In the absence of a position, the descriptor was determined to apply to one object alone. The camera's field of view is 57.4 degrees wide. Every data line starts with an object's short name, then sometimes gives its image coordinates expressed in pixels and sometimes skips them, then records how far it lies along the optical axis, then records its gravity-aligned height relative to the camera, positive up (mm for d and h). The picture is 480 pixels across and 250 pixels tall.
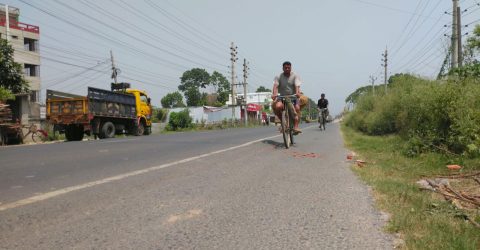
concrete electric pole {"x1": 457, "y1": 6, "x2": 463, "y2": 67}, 23516 +4247
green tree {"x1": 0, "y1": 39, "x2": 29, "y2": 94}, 23500 +2571
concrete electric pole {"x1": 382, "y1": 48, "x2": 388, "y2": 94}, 60638 +8329
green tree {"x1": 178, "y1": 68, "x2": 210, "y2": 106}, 122750 +10834
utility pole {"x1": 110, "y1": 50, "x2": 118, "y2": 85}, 45853 +4918
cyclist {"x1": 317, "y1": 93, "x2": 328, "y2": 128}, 22128 +833
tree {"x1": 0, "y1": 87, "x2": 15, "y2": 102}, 19531 +1116
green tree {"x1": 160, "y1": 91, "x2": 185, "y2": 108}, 111375 +5041
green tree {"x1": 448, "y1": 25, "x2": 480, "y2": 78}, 11789 +2985
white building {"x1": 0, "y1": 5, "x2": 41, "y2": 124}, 46125 +8278
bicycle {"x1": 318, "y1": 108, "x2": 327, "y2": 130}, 22516 +176
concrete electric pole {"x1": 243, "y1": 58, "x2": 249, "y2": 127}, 63638 +5788
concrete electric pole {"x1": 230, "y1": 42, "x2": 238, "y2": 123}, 57256 +7776
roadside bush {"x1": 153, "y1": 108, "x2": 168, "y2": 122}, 64188 +700
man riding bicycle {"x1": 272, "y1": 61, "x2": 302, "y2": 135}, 10781 +811
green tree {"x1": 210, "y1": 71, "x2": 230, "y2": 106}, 124188 +10975
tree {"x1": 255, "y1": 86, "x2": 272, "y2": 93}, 158375 +11136
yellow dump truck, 20094 +357
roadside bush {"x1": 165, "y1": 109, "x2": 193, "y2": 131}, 48750 -152
